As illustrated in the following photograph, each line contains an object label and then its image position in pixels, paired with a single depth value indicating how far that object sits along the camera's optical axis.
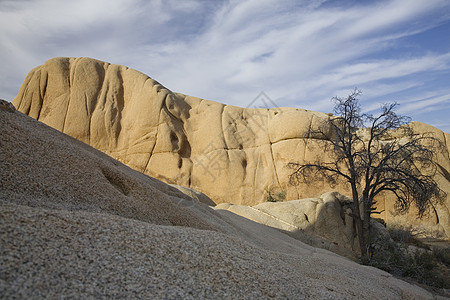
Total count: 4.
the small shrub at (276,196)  15.69
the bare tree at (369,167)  9.55
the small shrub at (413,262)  7.81
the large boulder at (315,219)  10.10
